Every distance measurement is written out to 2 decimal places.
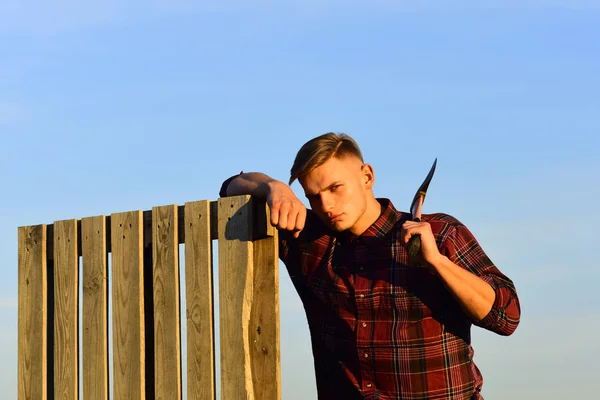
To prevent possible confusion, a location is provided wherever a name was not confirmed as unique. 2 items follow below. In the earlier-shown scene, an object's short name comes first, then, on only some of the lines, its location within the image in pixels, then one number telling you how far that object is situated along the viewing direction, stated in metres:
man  3.76
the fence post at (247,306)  3.79
